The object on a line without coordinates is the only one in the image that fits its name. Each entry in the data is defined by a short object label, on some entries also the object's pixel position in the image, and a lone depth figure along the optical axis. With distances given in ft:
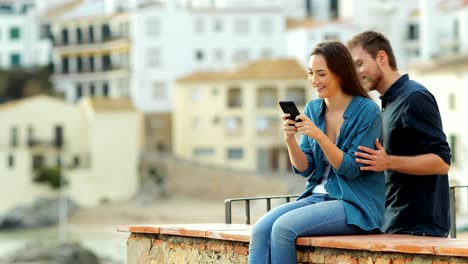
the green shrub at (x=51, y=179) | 219.61
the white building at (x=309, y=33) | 245.65
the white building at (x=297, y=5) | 262.67
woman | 22.82
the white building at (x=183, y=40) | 255.29
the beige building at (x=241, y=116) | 234.99
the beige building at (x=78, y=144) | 223.10
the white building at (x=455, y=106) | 180.65
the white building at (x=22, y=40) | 275.80
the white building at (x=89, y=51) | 264.93
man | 24.57
